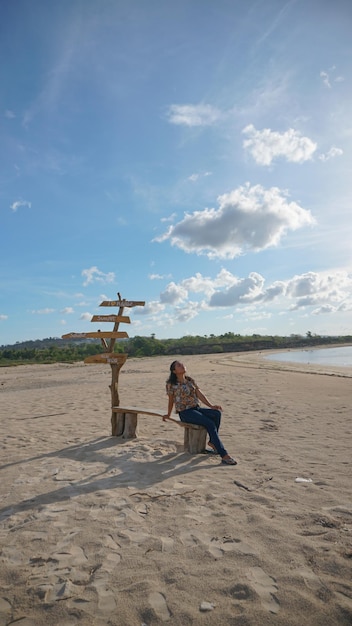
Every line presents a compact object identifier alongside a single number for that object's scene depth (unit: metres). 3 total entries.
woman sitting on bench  6.16
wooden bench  6.38
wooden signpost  7.40
